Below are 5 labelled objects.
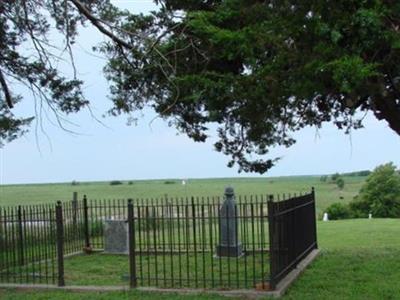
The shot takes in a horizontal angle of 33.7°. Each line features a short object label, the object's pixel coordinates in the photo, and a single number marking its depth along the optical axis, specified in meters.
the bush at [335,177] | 80.44
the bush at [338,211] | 46.34
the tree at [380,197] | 50.38
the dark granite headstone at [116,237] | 16.56
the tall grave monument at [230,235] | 14.41
